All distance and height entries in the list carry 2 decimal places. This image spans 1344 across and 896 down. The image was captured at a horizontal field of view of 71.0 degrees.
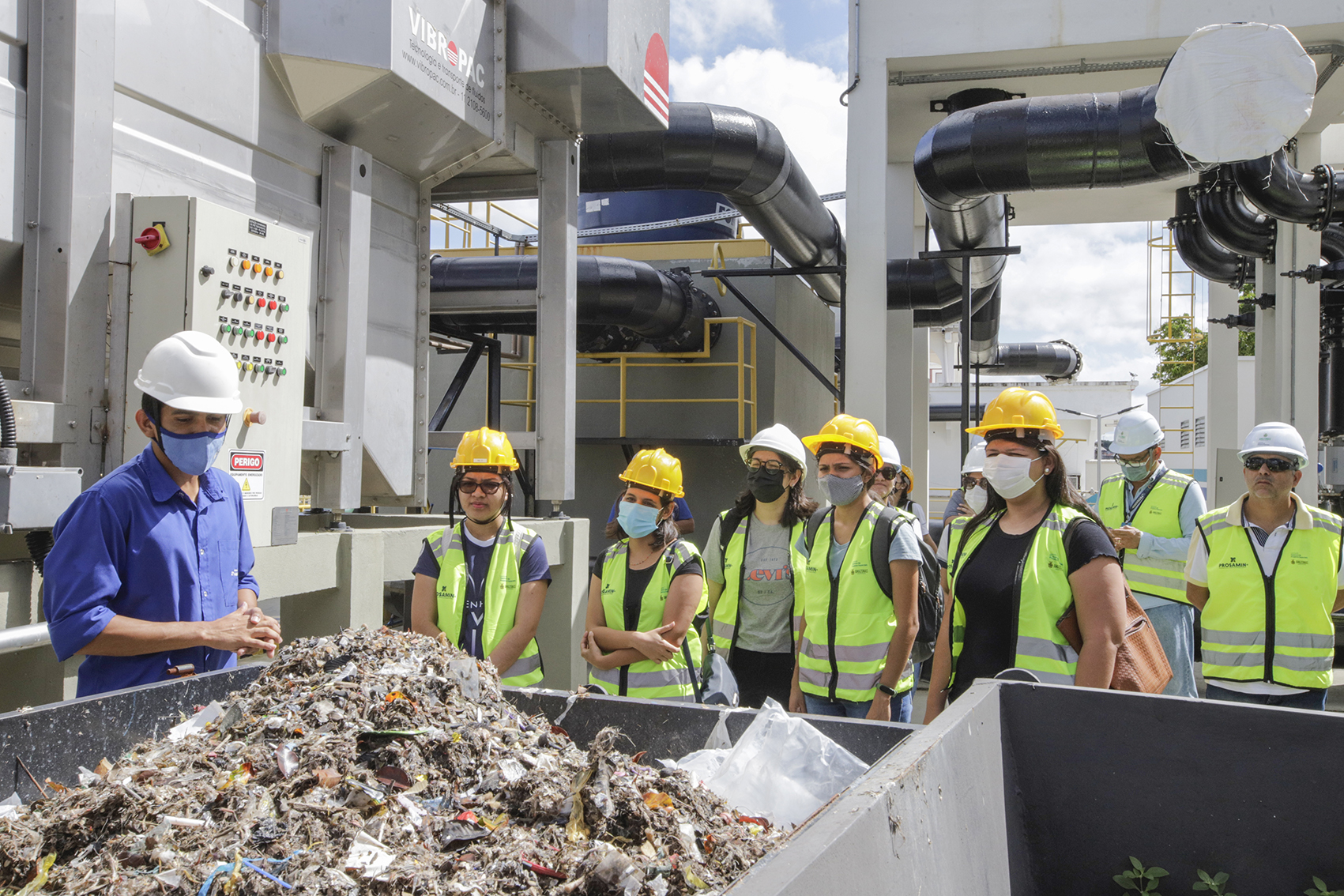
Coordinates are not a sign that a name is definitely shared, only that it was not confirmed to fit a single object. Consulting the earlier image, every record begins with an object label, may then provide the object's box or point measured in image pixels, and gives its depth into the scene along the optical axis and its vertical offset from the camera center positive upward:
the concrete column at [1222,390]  12.16 +1.03
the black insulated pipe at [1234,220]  8.80 +2.34
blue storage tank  13.36 +3.59
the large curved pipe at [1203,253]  10.65 +2.46
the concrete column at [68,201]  3.58 +0.97
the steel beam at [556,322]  6.40 +0.93
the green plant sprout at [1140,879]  1.96 -0.86
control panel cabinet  3.77 +0.59
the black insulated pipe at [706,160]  7.92 +2.60
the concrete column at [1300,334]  8.46 +1.23
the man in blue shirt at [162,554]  2.40 -0.28
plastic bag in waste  1.81 -0.62
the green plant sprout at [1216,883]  1.90 -0.84
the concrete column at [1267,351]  9.41 +1.21
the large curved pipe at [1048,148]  6.79 +2.38
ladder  19.75 +1.23
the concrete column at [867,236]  8.30 +2.03
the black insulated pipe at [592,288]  8.84 +1.65
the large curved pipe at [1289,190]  7.45 +2.26
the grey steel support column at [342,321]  5.04 +0.73
